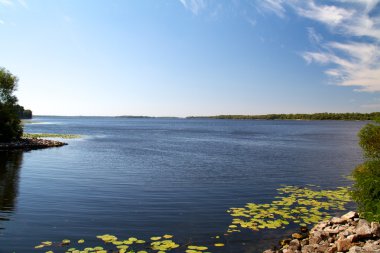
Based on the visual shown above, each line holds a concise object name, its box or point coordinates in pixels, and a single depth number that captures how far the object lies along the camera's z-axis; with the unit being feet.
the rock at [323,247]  39.55
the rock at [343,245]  37.93
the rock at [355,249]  34.34
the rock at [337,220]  49.29
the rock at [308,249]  40.09
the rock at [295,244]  42.94
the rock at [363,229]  39.65
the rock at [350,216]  49.70
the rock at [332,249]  38.50
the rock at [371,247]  34.14
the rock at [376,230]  39.88
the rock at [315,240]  43.24
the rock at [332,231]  44.96
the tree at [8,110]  182.50
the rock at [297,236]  48.05
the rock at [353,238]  38.88
